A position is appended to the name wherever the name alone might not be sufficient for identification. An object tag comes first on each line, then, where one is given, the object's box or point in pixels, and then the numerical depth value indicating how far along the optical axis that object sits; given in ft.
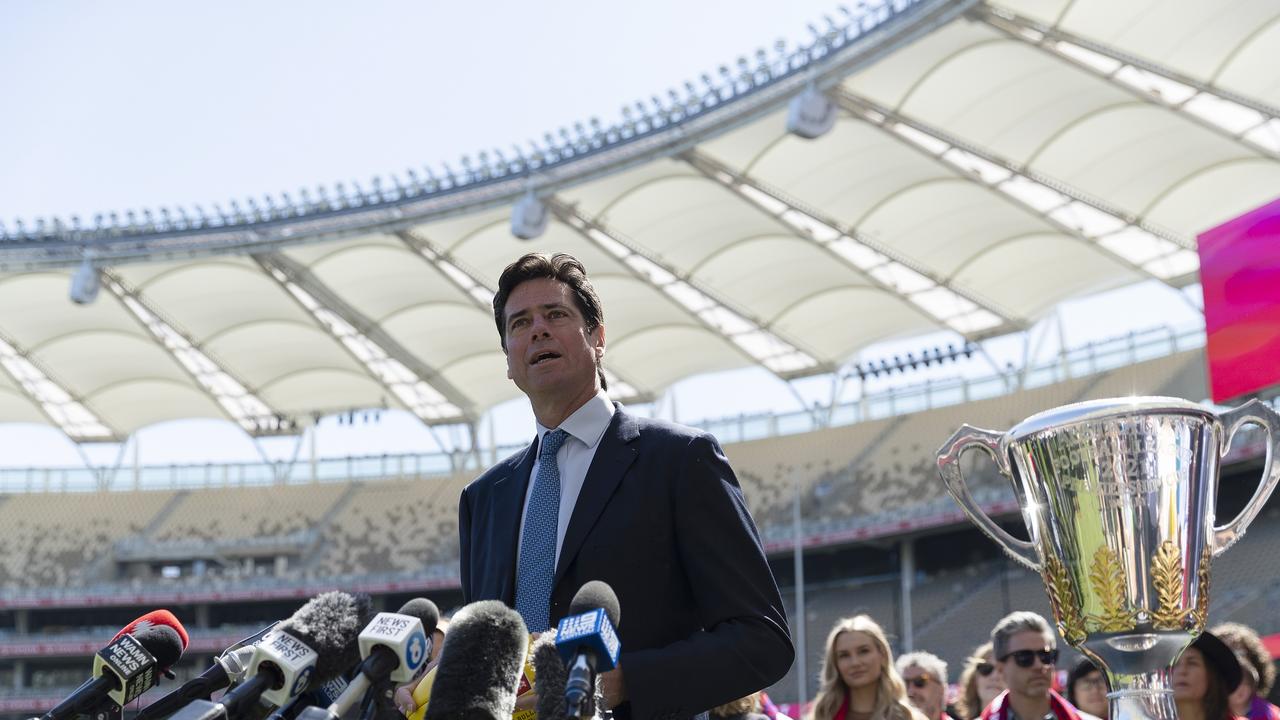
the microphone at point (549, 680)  5.61
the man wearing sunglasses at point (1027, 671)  15.76
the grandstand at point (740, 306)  70.18
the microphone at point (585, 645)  5.17
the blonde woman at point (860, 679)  16.21
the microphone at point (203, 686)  6.77
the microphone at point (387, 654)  5.63
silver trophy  7.83
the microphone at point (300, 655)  5.84
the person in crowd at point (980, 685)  22.39
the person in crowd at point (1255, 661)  15.21
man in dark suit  7.27
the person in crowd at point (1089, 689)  19.26
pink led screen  24.79
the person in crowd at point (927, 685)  20.68
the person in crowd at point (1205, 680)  12.41
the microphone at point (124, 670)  6.95
